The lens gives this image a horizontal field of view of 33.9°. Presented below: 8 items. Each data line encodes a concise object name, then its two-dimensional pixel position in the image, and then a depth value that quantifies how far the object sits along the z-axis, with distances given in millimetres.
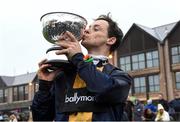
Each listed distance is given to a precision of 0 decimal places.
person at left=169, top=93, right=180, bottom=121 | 9021
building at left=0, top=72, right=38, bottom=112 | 40106
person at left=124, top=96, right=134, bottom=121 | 8451
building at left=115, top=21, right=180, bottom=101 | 27660
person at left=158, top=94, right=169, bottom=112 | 10126
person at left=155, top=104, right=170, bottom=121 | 8504
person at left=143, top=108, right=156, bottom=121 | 9094
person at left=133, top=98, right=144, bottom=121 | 9201
